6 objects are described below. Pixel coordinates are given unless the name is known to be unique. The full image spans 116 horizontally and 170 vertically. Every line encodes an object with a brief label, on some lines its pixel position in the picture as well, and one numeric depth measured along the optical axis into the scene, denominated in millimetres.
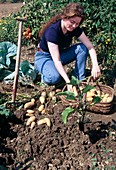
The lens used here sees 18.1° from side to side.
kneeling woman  3543
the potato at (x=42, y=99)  3724
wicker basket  3537
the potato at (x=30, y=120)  3463
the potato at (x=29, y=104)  3645
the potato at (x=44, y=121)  3406
